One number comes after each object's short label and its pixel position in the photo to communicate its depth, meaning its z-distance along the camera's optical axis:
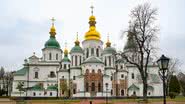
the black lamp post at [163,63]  15.95
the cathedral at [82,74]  71.62
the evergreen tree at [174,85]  81.94
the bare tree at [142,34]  37.41
